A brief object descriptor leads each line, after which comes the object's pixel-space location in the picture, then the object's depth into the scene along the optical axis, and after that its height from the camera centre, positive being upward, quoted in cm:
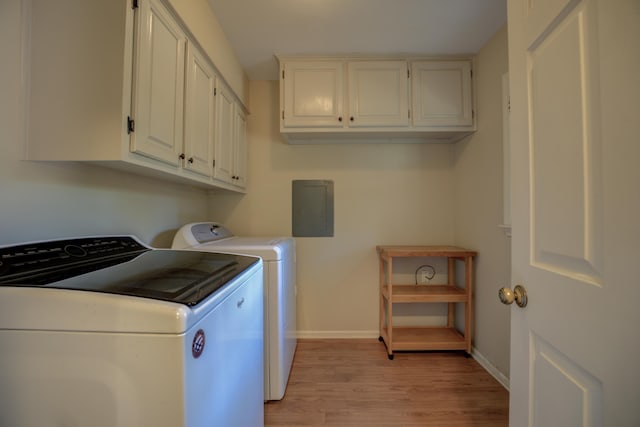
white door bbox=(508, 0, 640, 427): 46 +2
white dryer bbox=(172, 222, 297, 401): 149 -47
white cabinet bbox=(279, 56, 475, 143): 200 +98
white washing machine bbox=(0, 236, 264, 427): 54 -31
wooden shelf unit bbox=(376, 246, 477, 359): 199 -63
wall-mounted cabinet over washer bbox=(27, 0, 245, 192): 91 +49
